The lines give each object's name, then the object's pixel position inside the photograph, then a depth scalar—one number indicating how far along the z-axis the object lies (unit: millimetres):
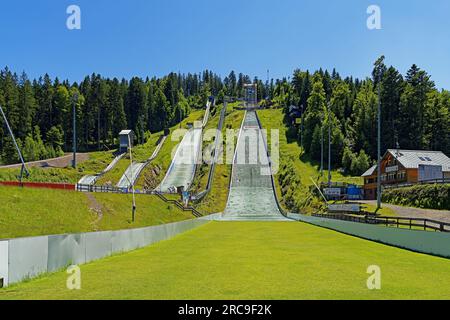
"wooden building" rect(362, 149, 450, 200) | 69062
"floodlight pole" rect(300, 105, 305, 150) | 125494
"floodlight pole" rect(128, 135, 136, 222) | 49194
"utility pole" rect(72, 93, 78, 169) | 79362
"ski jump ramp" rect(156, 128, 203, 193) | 97662
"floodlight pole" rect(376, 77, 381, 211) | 48750
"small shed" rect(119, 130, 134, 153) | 117750
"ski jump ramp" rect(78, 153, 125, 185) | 86606
